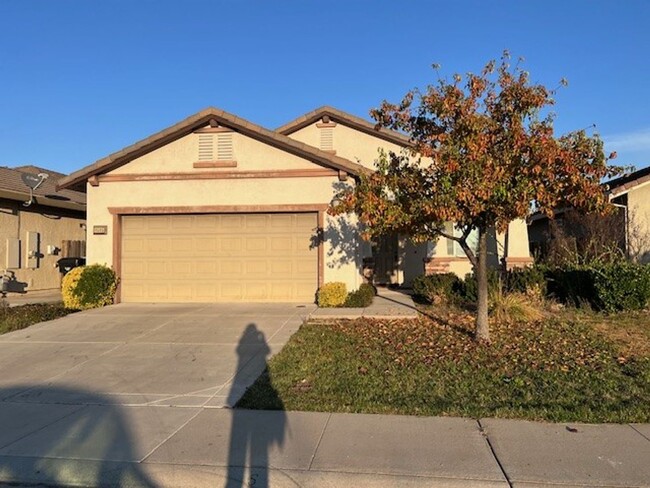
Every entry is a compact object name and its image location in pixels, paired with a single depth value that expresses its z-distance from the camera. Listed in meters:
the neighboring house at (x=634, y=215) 17.47
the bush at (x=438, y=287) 12.98
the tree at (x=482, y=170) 7.75
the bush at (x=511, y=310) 10.64
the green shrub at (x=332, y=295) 12.69
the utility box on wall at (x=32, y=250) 17.41
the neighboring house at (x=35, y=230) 16.58
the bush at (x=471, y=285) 12.48
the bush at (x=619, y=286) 11.23
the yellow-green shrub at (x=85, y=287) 12.98
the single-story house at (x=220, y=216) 13.62
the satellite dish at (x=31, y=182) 16.61
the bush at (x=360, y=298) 12.68
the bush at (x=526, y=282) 12.63
